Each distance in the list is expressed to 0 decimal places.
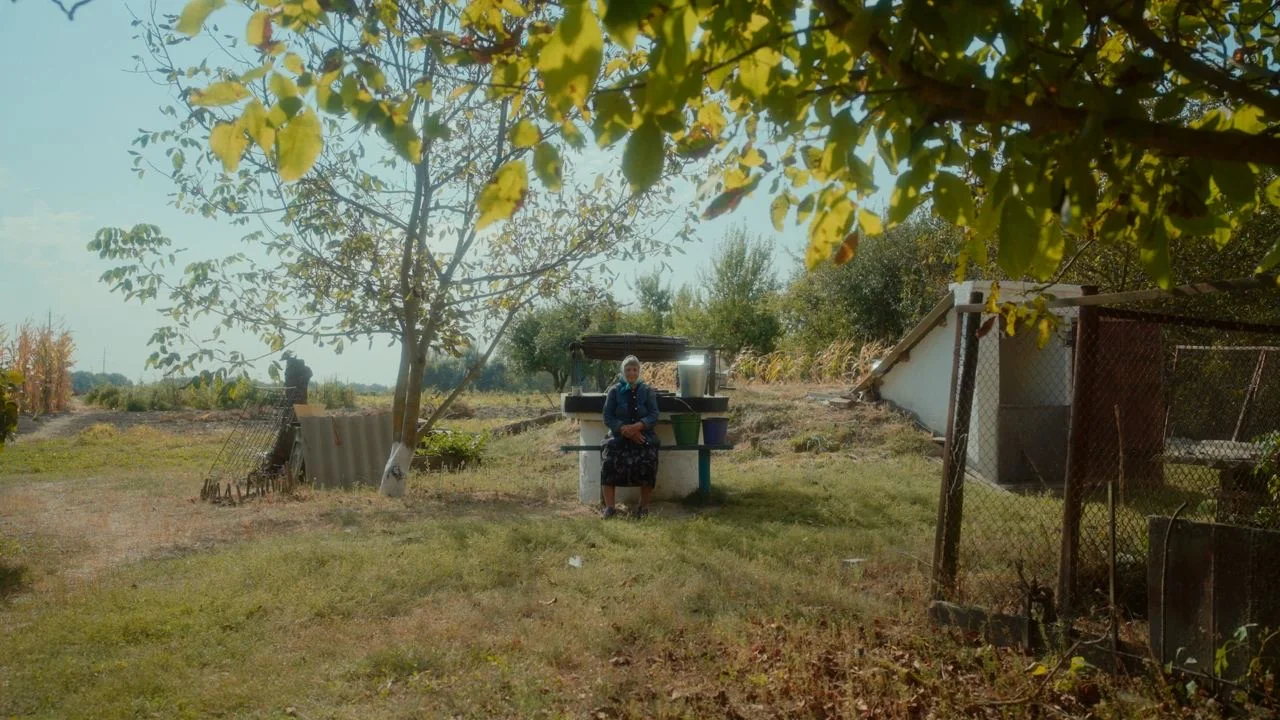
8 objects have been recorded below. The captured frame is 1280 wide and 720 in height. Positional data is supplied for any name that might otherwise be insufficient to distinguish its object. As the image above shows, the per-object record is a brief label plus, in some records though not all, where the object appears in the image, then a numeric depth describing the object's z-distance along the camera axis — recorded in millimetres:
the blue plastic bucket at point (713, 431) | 10328
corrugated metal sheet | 12711
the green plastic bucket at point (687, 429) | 10234
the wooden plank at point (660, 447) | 10000
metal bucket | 10516
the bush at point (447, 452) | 14734
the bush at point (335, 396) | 25750
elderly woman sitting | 9562
